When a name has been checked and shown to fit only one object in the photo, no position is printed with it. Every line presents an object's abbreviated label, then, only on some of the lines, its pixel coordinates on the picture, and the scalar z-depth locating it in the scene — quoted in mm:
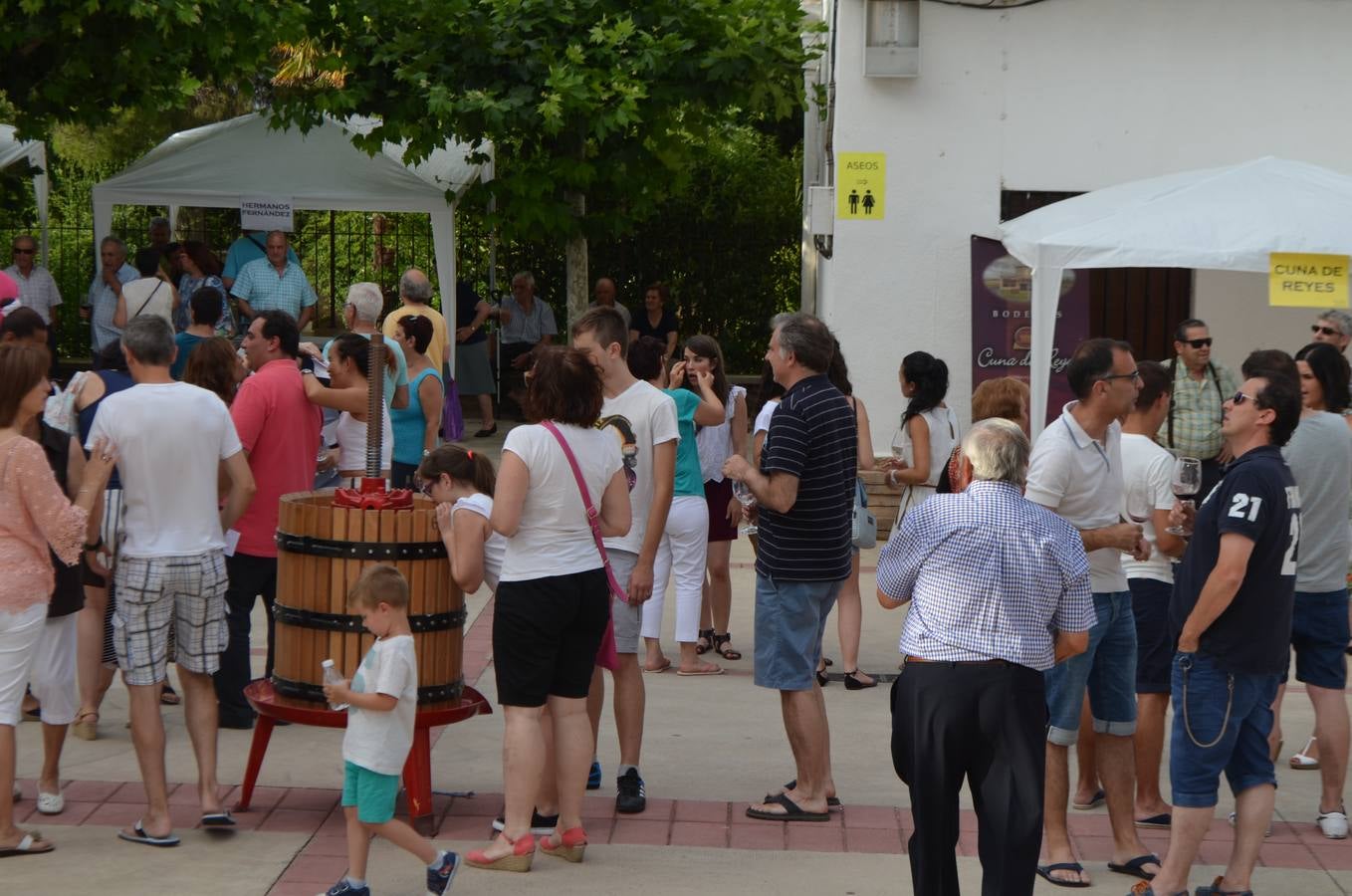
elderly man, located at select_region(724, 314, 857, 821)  10597
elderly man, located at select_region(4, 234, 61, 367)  29802
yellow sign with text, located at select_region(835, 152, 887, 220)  21152
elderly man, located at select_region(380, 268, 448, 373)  17691
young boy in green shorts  9041
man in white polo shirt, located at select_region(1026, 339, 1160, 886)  9850
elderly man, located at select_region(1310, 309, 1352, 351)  14407
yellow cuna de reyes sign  16324
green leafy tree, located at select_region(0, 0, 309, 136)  23310
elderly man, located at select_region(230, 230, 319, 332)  25979
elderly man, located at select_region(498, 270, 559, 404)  31141
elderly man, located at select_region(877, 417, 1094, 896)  8009
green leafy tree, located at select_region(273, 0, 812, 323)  25058
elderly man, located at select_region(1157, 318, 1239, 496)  15445
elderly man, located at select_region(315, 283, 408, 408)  15459
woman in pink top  9655
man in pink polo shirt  12341
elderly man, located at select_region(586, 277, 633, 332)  27932
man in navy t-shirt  8999
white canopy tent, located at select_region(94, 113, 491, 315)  27765
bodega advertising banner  20928
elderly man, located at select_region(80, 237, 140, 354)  28281
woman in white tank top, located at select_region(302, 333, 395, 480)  13359
